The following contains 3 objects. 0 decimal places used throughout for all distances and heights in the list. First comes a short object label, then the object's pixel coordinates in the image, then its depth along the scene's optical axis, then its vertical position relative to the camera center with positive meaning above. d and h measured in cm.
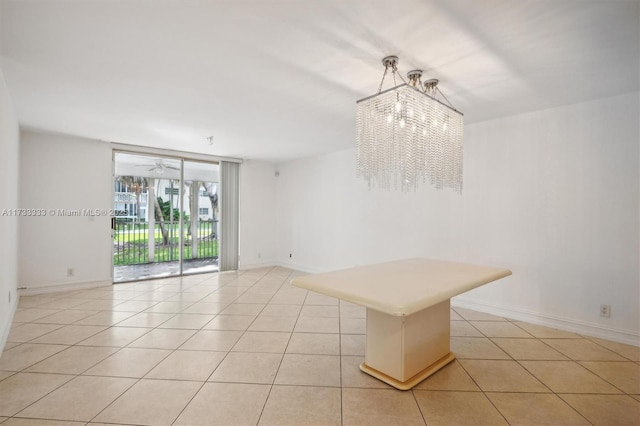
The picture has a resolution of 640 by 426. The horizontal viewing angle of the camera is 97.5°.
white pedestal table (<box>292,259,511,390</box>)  172 -73
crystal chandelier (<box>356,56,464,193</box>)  211 +66
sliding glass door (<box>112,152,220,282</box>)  612 -10
